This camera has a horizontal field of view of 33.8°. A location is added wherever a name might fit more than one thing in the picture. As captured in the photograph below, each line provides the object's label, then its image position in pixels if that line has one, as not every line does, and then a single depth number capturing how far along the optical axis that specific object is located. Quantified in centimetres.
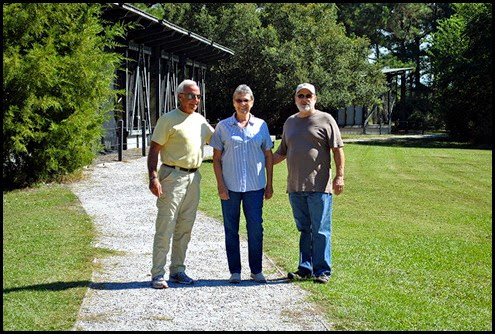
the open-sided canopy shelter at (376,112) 5372
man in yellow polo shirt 764
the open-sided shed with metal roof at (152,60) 2533
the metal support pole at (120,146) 2241
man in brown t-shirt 791
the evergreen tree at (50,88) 1456
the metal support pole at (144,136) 2475
